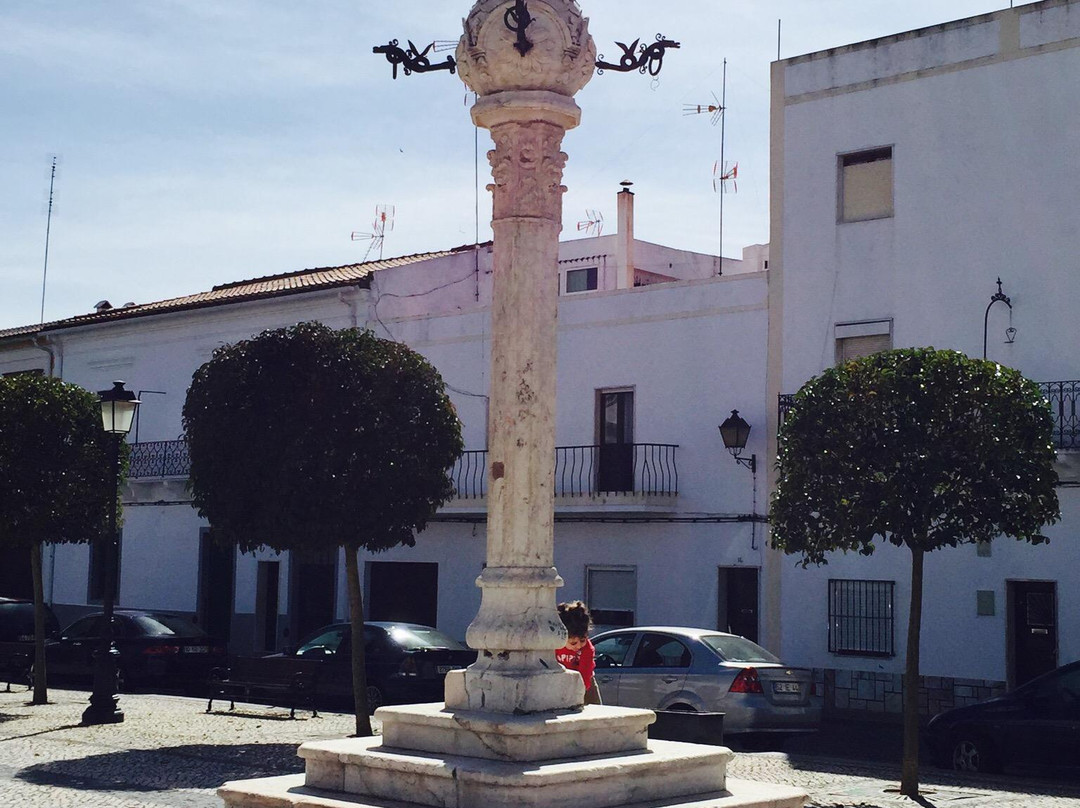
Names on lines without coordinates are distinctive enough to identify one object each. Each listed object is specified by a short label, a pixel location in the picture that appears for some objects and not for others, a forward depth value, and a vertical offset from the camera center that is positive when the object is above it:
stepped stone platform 7.27 -1.02
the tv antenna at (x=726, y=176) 27.14 +6.92
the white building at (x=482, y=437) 22.47 +1.99
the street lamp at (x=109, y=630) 16.88 -0.89
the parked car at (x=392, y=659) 18.97 -1.29
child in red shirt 10.51 -0.59
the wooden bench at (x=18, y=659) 22.78 -1.67
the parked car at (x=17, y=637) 22.89 -1.42
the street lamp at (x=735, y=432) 21.69 +1.90
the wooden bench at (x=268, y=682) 17.89 -1.52
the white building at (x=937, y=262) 19.41 +4.16
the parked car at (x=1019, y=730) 13.50 -1.40
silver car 15.30 -1.15
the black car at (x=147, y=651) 22.31 -1.48
